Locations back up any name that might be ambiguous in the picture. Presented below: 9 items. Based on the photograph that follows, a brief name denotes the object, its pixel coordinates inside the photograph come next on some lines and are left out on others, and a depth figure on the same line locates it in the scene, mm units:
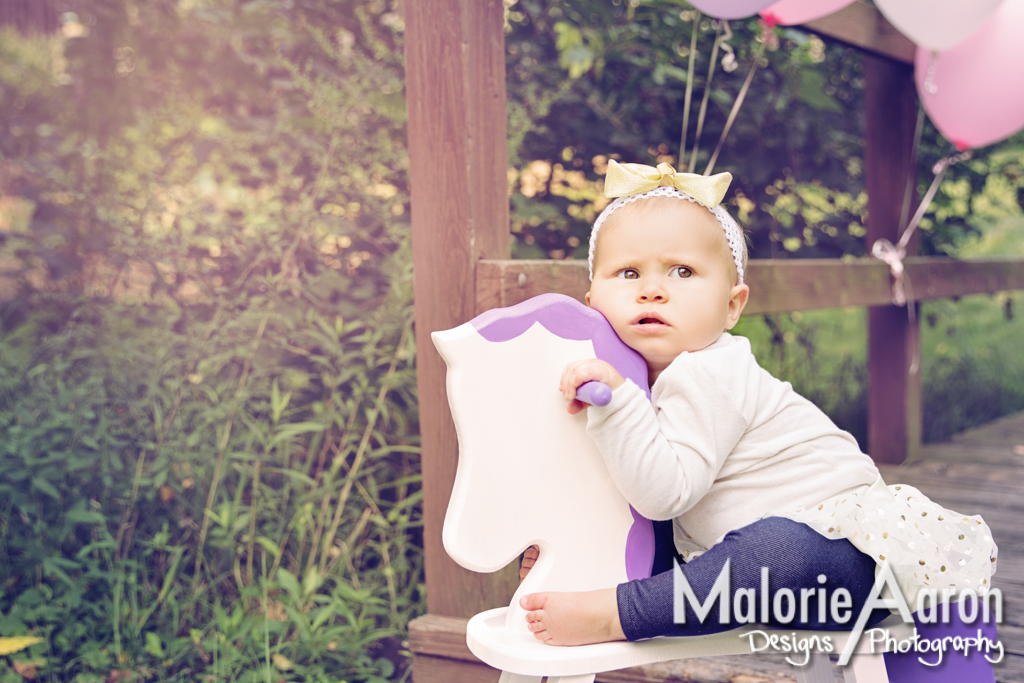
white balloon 1910
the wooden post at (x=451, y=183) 1452
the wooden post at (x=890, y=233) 3012
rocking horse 996
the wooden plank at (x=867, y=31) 2490
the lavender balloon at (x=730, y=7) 1577
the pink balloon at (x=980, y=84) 2127
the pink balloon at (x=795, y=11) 1877
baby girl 1007
